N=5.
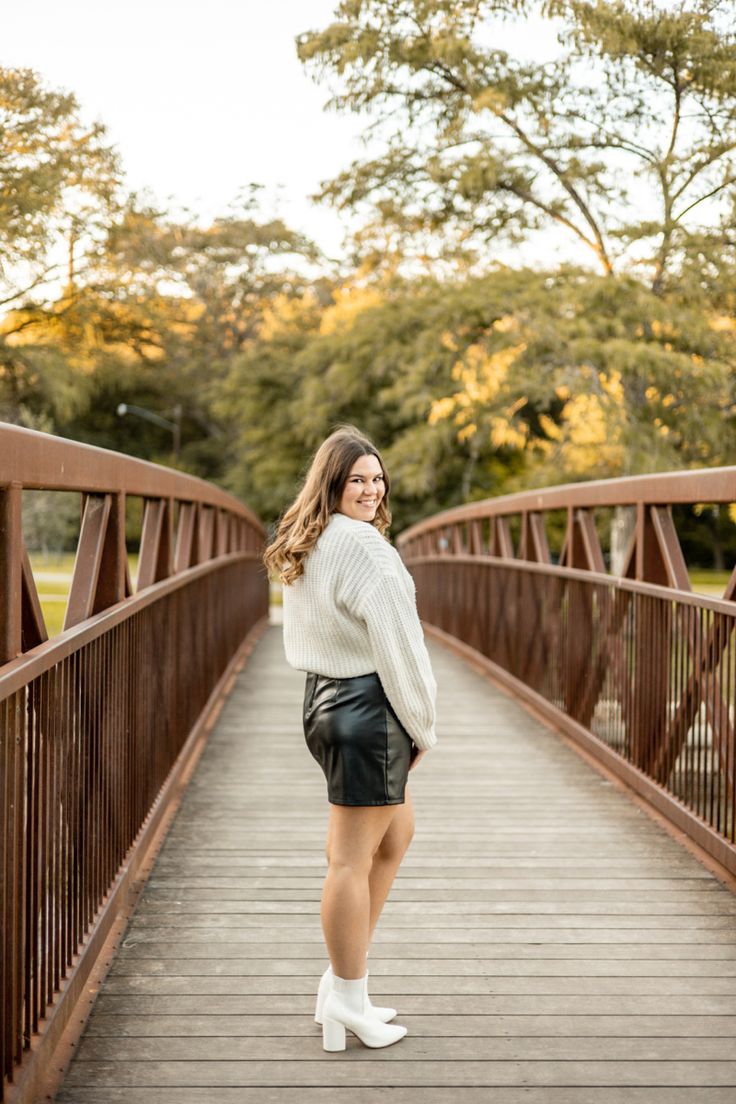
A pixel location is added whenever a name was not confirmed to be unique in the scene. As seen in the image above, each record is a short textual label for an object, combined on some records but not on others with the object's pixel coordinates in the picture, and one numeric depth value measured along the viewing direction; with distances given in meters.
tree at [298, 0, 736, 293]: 16.33
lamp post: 47.04
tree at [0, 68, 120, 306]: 15.07
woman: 2.95
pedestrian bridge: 2.90
